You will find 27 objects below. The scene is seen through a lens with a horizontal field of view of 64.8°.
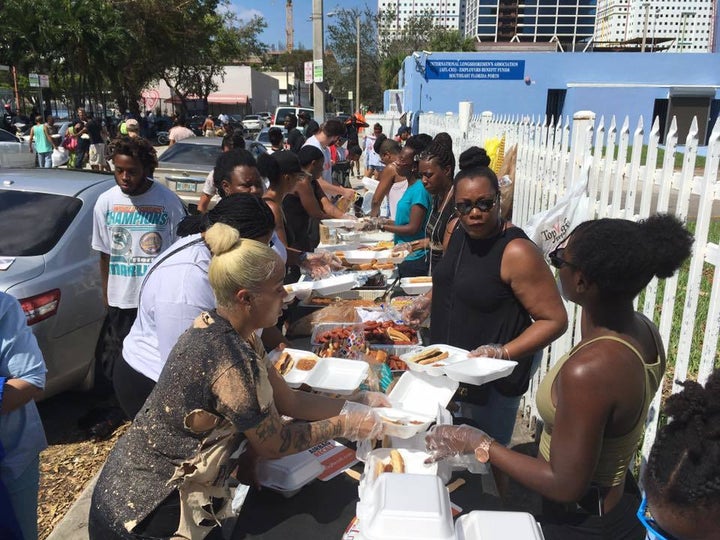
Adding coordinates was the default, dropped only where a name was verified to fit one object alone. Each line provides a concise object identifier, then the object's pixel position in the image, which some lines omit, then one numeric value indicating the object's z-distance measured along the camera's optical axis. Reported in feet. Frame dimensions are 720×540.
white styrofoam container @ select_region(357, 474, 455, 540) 4.78
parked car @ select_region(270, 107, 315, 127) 85.92
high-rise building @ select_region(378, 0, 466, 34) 390.62
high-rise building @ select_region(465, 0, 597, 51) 415.03
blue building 82.02
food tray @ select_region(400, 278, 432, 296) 14.43
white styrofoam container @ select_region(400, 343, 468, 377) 8.59
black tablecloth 6.32
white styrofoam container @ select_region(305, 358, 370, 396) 8.80
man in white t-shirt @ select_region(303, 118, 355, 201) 26.73
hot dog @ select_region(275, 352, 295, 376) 9.56
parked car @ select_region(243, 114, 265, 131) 127.81
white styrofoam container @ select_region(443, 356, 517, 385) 8.11
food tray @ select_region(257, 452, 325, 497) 6.72
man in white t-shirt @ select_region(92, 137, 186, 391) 12.85
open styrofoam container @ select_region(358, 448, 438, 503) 6.55
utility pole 50.42
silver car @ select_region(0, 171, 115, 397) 13.00
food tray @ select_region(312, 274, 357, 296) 13.94
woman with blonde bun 5.94
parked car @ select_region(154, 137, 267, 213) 34.22
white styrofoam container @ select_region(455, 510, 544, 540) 4.85
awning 195.11
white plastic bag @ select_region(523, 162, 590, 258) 11.71
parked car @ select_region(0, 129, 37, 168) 50.90
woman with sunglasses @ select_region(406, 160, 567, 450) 8.73
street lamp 140.78
